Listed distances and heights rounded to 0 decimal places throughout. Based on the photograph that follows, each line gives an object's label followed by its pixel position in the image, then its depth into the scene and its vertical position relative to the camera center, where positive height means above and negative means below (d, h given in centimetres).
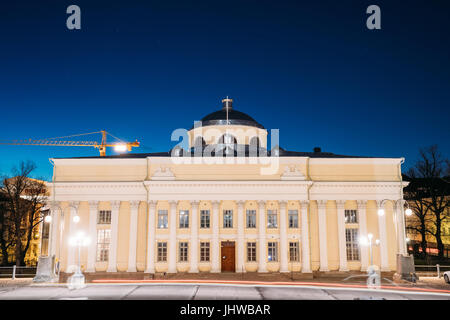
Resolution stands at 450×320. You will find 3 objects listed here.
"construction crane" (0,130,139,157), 7350 +1502
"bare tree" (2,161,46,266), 4594 +312
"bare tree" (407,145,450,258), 4600 +508
